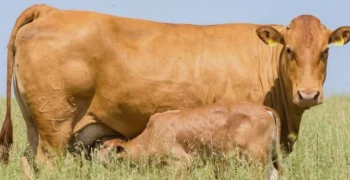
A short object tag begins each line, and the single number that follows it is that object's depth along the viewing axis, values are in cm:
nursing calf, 1781
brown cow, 1916
